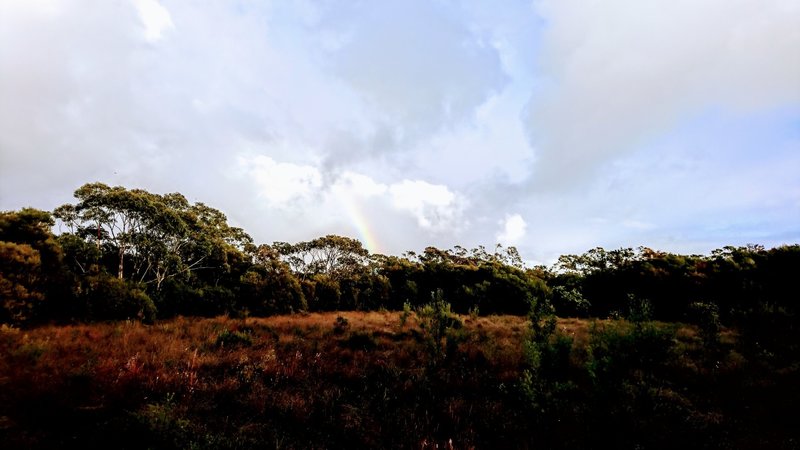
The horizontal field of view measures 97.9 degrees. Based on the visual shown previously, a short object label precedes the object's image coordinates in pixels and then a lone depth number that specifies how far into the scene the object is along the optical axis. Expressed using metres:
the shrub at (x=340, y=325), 14.92
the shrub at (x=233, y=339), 11.36
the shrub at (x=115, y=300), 14.26
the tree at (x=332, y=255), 44.12
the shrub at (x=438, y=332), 9.63
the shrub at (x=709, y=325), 11.21
